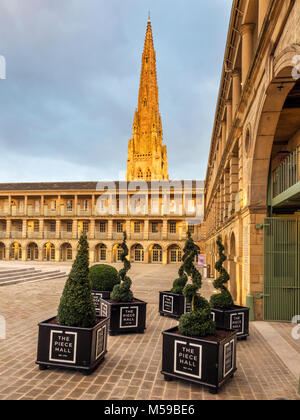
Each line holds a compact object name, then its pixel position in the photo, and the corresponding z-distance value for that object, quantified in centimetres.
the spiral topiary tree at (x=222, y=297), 820
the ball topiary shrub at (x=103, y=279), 1078
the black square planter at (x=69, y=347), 553
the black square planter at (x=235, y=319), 771
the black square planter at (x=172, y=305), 1001
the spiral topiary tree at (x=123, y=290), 849
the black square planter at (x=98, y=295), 1047
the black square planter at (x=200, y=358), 492
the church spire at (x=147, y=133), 7231
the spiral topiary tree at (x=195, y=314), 535
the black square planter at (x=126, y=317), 807
